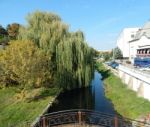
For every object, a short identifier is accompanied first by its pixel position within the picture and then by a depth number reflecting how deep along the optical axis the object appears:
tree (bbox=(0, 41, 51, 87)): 10.24
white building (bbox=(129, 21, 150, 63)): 21.44
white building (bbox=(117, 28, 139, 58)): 33.52
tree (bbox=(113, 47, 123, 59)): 35.45
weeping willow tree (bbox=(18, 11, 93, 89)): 13.76
